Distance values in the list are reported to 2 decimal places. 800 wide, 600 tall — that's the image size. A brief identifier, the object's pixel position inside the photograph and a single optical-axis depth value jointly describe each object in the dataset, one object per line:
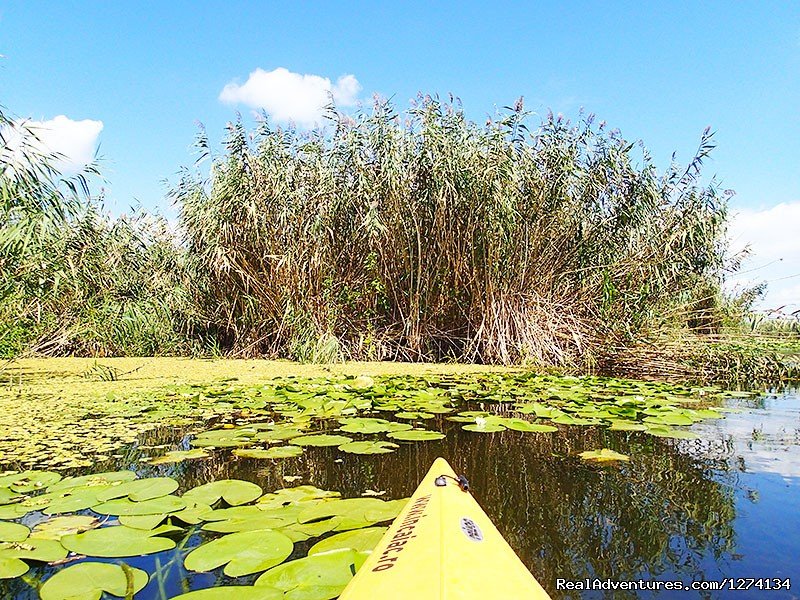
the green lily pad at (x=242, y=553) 1.16
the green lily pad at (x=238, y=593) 1.01
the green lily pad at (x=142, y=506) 1.47
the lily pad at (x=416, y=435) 2.37
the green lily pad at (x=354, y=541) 1.23
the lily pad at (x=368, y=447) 2.17
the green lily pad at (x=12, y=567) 1.14
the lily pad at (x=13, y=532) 1.30
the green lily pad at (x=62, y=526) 1.34
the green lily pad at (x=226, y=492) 1.58
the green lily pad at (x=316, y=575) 1.04
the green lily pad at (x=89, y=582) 1.05
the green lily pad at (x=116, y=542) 1.23
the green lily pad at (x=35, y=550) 1.22
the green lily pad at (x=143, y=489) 1.59
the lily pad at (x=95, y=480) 1.71
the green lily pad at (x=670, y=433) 2.47
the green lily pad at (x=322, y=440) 2.30
